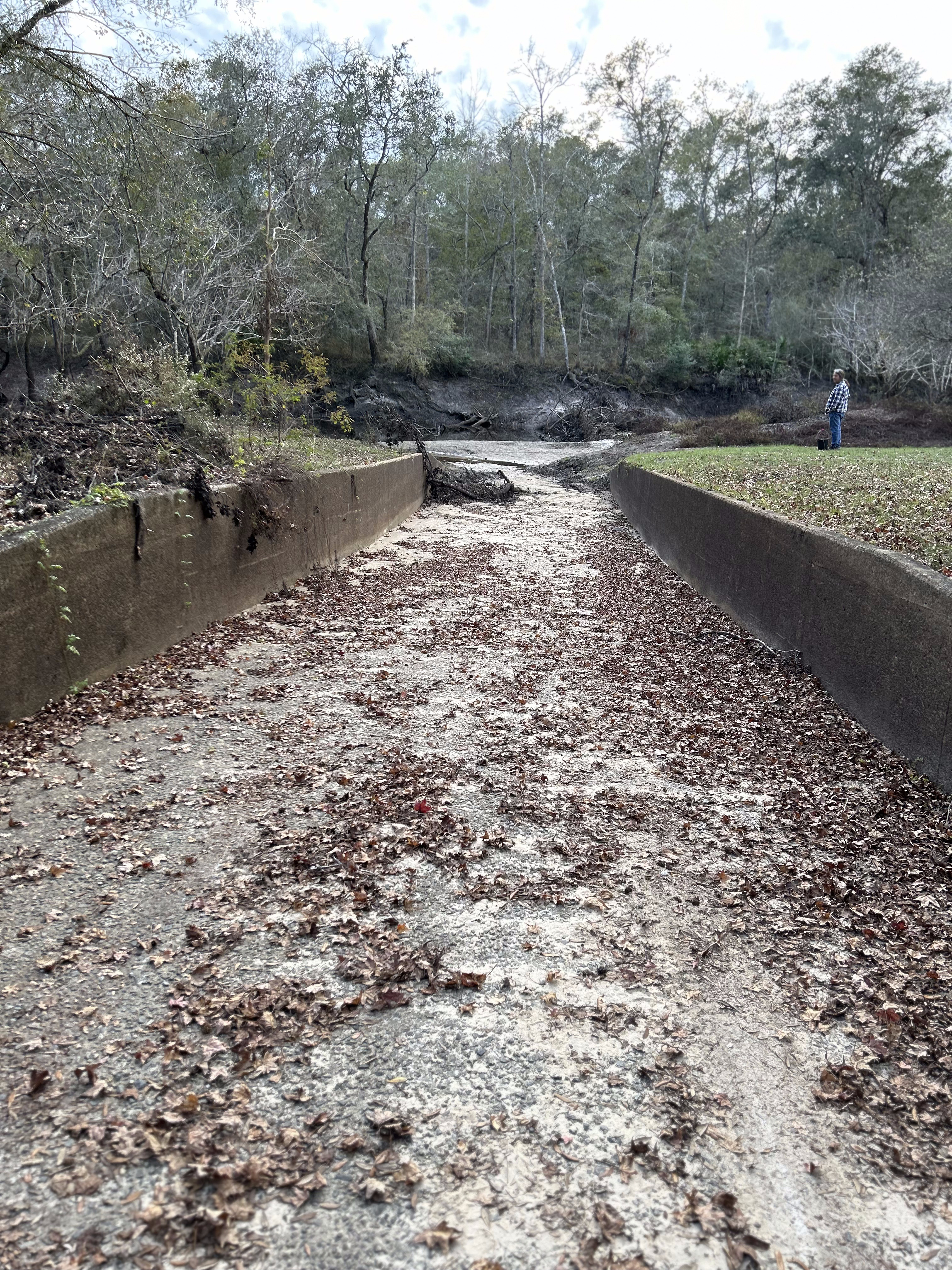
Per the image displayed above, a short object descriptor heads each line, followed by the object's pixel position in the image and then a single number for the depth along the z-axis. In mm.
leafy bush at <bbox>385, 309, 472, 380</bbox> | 36625
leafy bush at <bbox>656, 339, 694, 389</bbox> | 41469
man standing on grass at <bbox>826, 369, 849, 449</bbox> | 19047
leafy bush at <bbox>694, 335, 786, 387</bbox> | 41469
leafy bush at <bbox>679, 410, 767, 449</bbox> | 25875
